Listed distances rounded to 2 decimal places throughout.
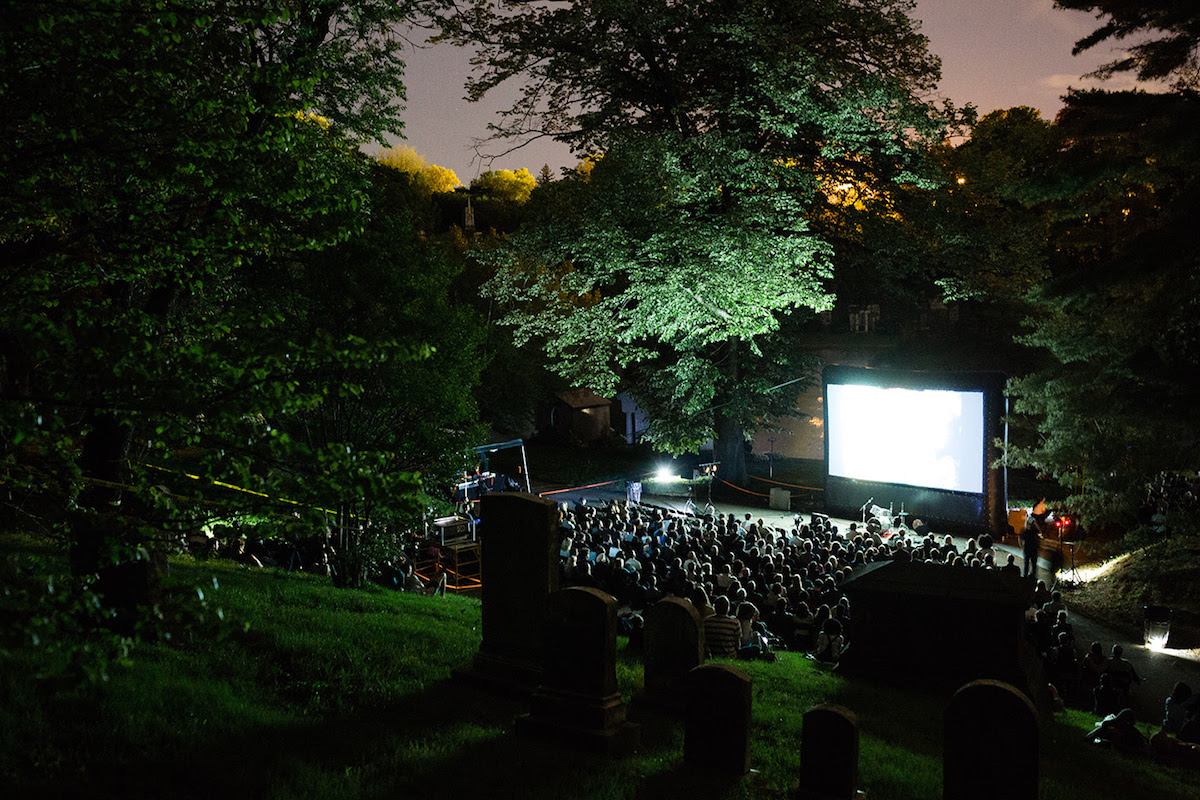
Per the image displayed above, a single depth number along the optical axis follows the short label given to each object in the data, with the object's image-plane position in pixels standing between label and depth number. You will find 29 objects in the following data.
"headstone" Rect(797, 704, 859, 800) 5.57
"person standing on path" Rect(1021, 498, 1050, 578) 18.97
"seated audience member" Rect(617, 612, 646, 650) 10.69
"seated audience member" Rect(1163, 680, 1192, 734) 9.35
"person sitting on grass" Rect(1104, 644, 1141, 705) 10.60
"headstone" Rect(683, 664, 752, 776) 6.15
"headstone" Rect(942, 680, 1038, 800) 5.10
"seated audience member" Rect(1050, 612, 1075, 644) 12.54
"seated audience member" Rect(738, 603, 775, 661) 11.20
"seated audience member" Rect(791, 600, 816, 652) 12.27
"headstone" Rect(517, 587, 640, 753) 6.64
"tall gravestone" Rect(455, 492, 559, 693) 7.88
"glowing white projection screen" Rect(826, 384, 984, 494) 22.98
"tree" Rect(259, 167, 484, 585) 11.97
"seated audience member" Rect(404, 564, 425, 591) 16.03
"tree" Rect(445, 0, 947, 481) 20.94
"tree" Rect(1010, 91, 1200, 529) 12.75
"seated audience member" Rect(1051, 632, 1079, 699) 11.44
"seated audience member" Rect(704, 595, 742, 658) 10.64
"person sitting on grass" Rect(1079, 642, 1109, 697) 11.23
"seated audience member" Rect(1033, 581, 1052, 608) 15.09
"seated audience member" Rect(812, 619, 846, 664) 11.70
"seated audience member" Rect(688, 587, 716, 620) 10.93
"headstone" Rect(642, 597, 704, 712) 7.90
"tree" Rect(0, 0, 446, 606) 4.48
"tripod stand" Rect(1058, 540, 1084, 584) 19.38
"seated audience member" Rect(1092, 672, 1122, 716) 10.52
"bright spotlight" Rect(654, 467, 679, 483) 31.03
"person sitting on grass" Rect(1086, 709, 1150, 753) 8.51
